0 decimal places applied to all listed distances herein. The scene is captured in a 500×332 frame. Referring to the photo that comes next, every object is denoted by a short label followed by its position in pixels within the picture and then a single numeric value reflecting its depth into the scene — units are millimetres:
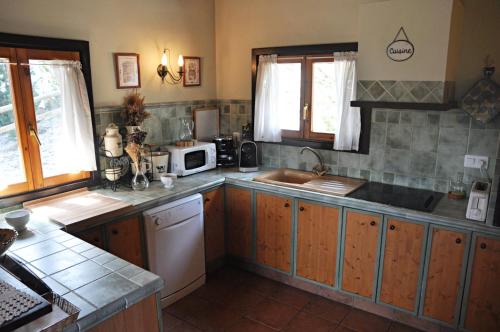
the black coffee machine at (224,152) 3744
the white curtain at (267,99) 3557
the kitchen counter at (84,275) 1467
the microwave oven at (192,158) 3346
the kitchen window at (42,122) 2488
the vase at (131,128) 3092
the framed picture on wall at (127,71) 3080
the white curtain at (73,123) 2736
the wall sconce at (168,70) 3418
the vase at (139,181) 2971
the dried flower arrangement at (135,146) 2896
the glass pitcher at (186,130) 3717
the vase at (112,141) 2943
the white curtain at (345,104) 3113
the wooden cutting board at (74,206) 2402
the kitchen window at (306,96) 3174
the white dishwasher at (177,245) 2771
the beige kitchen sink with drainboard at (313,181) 2976
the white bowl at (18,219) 2141
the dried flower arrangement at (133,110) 3121
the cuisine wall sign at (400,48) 2562
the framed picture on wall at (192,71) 3697
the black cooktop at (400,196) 2645
